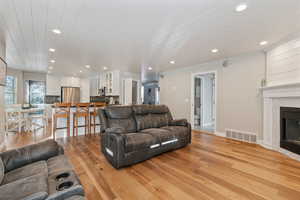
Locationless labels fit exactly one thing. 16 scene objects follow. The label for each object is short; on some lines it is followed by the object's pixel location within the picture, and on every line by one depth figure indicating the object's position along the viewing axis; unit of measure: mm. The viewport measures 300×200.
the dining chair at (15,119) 4366
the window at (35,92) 7053
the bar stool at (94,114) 4469
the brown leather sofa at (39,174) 928
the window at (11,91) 6273
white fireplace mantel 2823
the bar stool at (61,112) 3945
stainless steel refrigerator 7457
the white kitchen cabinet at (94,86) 7727
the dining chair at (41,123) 5013
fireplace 2809
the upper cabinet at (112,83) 6398
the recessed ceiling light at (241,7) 1914
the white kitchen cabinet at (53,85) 7152
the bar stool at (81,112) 4190
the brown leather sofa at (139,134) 2355
